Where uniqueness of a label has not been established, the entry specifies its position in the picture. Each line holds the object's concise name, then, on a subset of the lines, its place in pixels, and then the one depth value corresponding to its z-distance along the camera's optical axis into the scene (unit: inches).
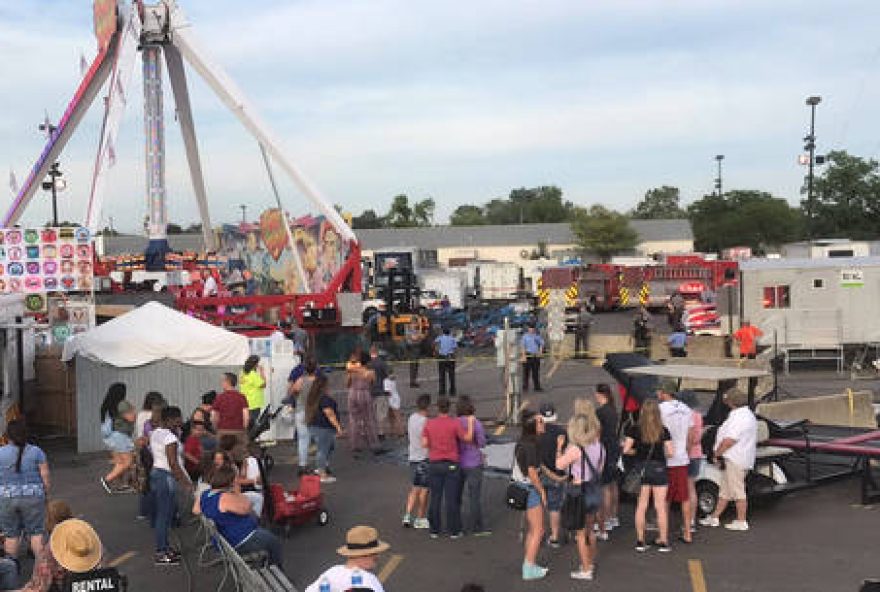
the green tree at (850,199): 3120.1
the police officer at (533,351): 842.8
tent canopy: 625.0
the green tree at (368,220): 6594.5
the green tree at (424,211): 5615.2
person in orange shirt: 882.8
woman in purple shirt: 403.2
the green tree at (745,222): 3966.5
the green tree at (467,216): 6067.4
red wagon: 416.8
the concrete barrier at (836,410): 581.0
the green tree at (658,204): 6284.5
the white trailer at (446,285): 1720.0
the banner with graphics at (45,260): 681.0
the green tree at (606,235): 3550.7
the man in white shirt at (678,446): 385.4
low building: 3757.4
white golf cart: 425.1
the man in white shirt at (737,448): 402.9
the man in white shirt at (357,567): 208.1
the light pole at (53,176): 1475.1
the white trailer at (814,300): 958.4
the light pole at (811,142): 2215.8
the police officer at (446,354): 805.9
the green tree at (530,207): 5861.2
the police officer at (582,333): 1083.3
